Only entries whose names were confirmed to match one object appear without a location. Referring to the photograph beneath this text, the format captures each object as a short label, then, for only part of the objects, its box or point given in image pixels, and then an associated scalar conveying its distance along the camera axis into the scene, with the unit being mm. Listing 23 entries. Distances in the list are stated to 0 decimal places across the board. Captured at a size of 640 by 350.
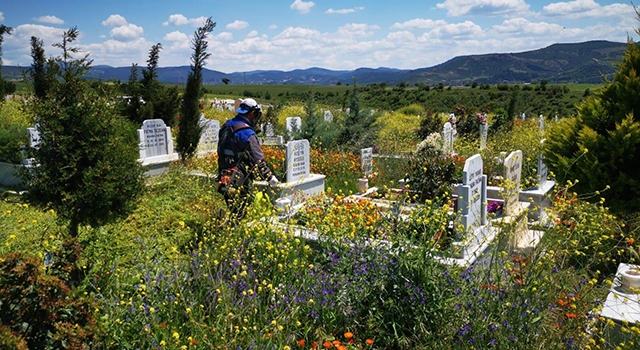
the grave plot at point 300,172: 8178
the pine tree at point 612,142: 5629
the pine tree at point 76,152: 4559
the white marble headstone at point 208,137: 12031
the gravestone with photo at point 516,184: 5765
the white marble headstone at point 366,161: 10344
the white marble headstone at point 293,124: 13164
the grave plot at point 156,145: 10516
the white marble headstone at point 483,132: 15602
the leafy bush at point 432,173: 7098
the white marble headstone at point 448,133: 12814
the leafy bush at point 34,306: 2375
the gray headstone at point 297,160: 8219
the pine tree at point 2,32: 18109
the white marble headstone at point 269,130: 15938
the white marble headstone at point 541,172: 8445
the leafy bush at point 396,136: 11844
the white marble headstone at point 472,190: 5410
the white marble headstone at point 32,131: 9219
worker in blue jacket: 6203
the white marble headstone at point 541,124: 16672
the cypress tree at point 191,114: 11155
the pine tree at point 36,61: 13477
